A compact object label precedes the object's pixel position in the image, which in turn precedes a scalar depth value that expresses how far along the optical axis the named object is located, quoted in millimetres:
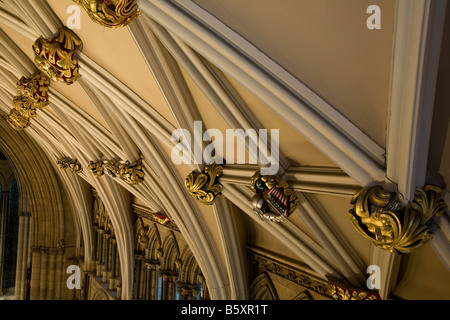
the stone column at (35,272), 13508
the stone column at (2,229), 17438
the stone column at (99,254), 11494
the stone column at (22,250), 15062
